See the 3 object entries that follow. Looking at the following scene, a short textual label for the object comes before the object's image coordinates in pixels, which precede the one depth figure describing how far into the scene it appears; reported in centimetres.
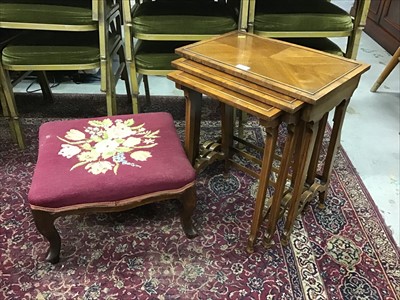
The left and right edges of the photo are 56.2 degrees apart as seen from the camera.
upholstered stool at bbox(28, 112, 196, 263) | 109
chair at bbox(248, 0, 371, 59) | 149
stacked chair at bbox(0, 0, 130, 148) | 144
